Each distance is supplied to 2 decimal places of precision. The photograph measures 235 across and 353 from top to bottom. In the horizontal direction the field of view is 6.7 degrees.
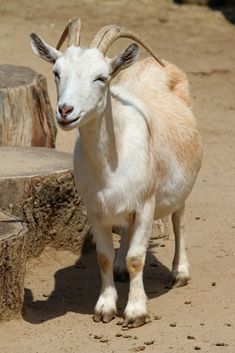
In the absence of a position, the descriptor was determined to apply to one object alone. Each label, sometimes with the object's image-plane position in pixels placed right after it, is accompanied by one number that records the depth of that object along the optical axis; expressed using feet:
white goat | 39.98
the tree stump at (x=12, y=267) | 41.39
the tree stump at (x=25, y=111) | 57.37
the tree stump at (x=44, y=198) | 47.95
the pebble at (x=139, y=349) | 40.14
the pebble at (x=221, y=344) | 40.38
